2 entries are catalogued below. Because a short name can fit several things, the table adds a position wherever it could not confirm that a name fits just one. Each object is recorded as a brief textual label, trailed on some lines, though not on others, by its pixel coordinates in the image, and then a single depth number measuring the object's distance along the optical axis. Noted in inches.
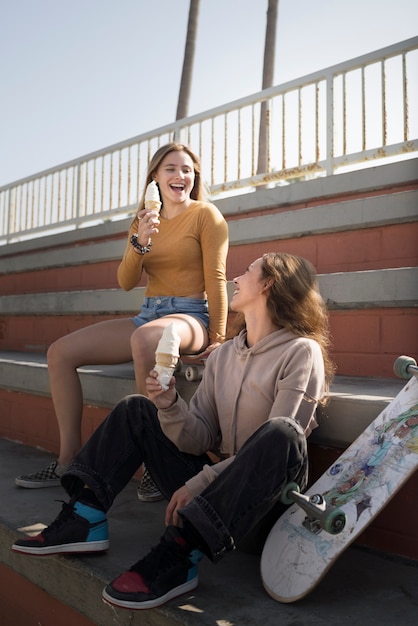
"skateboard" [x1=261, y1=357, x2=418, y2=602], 60.3
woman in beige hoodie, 62.5
